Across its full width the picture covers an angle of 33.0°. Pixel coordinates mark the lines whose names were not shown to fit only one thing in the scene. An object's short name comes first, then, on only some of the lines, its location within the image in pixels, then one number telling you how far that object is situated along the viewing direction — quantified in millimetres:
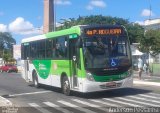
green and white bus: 11423
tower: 76065
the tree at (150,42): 37396
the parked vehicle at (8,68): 42920
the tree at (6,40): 108761
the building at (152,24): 45021
